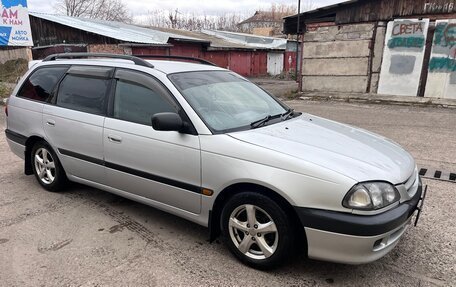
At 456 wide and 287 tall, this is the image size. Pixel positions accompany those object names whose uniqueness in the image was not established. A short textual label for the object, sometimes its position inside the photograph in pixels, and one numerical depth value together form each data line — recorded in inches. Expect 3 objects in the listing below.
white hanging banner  540.4
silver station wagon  100.0
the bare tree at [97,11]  1882.4
